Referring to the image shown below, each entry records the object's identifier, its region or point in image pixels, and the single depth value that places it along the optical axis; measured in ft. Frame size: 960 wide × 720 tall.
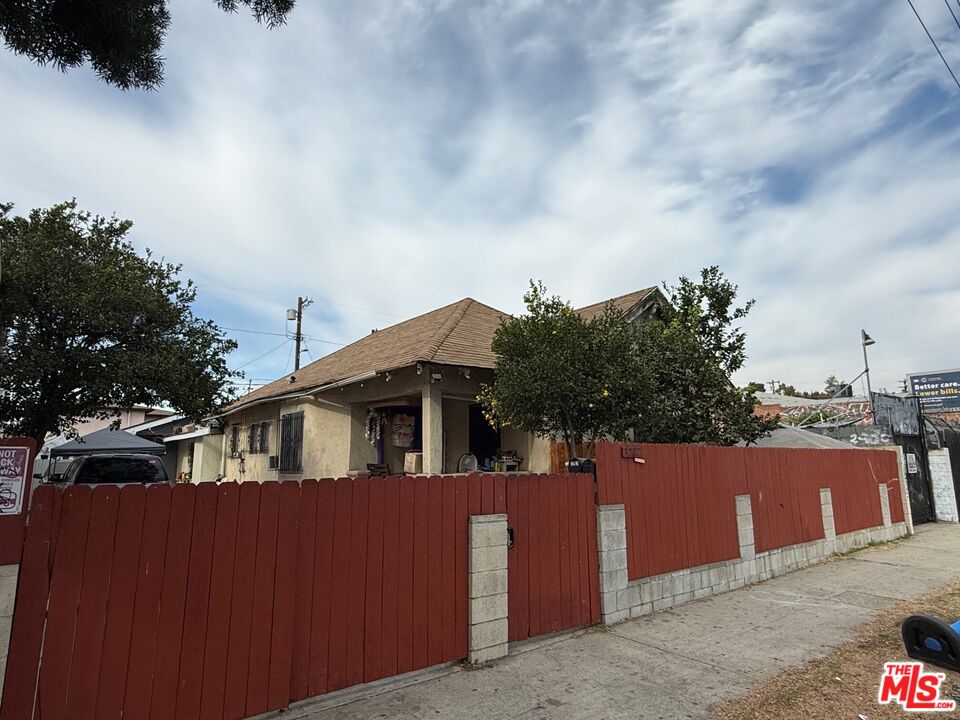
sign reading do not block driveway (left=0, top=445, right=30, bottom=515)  10.33
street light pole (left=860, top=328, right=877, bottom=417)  66.18
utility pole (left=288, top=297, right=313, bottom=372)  87.40
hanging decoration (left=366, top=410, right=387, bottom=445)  42.27
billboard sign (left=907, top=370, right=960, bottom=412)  134.62
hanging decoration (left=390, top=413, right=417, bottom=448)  41.93
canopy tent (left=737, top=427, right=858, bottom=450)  51.00
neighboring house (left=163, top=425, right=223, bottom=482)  70.18
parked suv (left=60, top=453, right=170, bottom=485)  34.47
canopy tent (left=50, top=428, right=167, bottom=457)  45.98
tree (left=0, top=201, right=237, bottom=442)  32.45
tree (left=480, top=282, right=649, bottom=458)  29.12
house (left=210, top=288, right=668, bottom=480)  35.09
